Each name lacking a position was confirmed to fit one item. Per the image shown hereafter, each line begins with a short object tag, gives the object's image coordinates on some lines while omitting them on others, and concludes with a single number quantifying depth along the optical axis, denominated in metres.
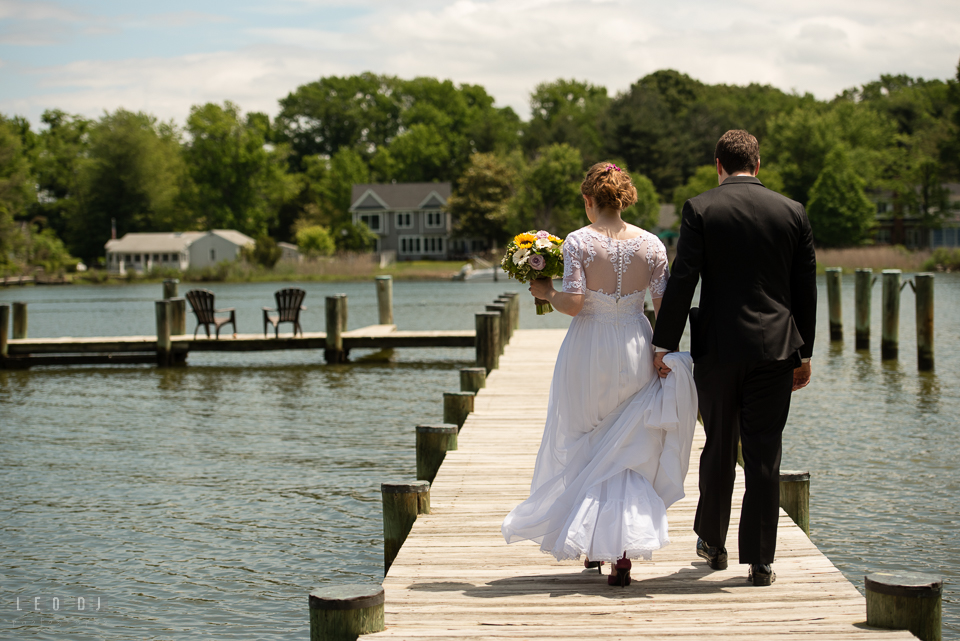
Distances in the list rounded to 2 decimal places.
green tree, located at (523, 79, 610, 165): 89.06
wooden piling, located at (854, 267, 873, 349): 20.69
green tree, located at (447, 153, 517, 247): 81.75
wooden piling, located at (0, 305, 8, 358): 19.71
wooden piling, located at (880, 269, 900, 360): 18.31
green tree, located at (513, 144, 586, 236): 76.25
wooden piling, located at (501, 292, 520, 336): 20.81
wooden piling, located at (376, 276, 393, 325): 21.59
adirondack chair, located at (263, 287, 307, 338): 19.92
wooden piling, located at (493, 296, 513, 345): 17.98
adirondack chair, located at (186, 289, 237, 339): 19.84
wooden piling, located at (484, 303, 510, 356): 16.75
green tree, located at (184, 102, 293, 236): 92.19
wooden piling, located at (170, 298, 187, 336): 20.34
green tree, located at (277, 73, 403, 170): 113.75
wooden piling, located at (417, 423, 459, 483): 7.67
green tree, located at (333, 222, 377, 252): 79.44
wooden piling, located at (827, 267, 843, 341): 23.36
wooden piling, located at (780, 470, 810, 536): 5.85
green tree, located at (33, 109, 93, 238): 93.44
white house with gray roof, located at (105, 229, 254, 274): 83.44
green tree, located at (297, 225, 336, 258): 75.00
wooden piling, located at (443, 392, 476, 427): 9.53
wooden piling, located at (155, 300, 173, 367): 19.41
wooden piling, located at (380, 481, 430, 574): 5.85
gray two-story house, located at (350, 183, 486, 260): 89.62
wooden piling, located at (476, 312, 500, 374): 14.10
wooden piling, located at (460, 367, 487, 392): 11.01
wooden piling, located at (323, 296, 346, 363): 19.34
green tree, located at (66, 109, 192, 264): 89.56
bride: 4.53
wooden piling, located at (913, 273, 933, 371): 17.47
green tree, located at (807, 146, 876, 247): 67.44
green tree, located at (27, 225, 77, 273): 74.56
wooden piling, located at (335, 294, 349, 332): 19.63
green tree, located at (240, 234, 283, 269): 69.06
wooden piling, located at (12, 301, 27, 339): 22.30
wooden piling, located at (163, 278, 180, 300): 25.36
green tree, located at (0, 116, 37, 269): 69.75
